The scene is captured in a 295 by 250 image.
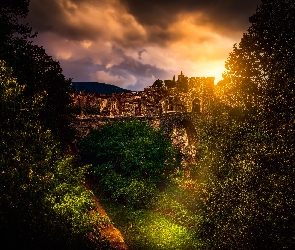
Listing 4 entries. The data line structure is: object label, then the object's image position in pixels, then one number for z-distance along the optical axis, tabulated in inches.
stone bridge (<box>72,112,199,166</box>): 1218.6
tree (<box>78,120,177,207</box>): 904.9
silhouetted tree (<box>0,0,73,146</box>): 506.9
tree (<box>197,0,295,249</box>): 420.8
